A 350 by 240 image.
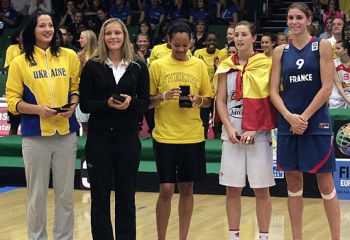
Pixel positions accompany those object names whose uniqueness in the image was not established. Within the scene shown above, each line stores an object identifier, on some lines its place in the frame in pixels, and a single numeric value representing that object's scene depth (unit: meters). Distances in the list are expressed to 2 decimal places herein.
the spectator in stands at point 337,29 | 12.01
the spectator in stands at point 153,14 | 16.84
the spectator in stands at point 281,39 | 11.31
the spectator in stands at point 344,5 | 14.72
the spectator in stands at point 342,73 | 10.92
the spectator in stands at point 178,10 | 16.66
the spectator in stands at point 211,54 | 12.31
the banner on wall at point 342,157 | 9.61
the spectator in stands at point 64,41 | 11.12
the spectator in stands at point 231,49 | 10.91
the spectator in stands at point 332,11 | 14.09
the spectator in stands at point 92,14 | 16.71
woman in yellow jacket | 6.35
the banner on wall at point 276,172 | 9.94
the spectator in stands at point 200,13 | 16.27
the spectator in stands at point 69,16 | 17.44
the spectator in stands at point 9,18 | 18.05
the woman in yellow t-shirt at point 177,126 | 6.68
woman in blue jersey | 6.43
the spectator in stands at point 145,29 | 14.56
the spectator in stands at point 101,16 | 16.91
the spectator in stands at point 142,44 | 12.23
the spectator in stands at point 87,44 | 10.09
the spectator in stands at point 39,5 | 18.12
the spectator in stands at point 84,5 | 18.02
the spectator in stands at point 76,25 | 16.56
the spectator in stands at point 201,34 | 13.51
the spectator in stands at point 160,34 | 14.83
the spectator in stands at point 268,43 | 10.50
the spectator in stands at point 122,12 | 17.30
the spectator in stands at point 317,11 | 15.41
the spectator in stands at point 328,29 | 12.91
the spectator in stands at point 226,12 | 16.19
